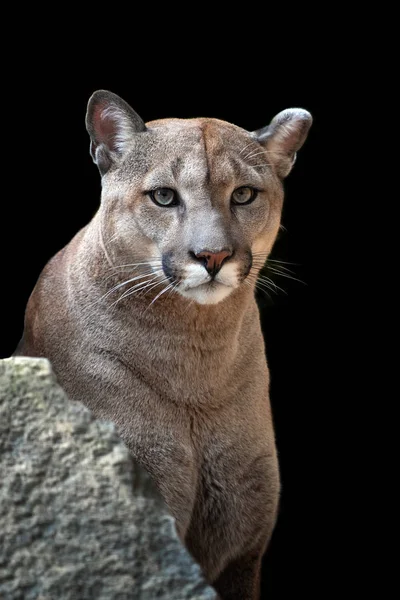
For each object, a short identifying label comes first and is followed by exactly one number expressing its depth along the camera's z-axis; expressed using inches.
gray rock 218.1
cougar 298.7
